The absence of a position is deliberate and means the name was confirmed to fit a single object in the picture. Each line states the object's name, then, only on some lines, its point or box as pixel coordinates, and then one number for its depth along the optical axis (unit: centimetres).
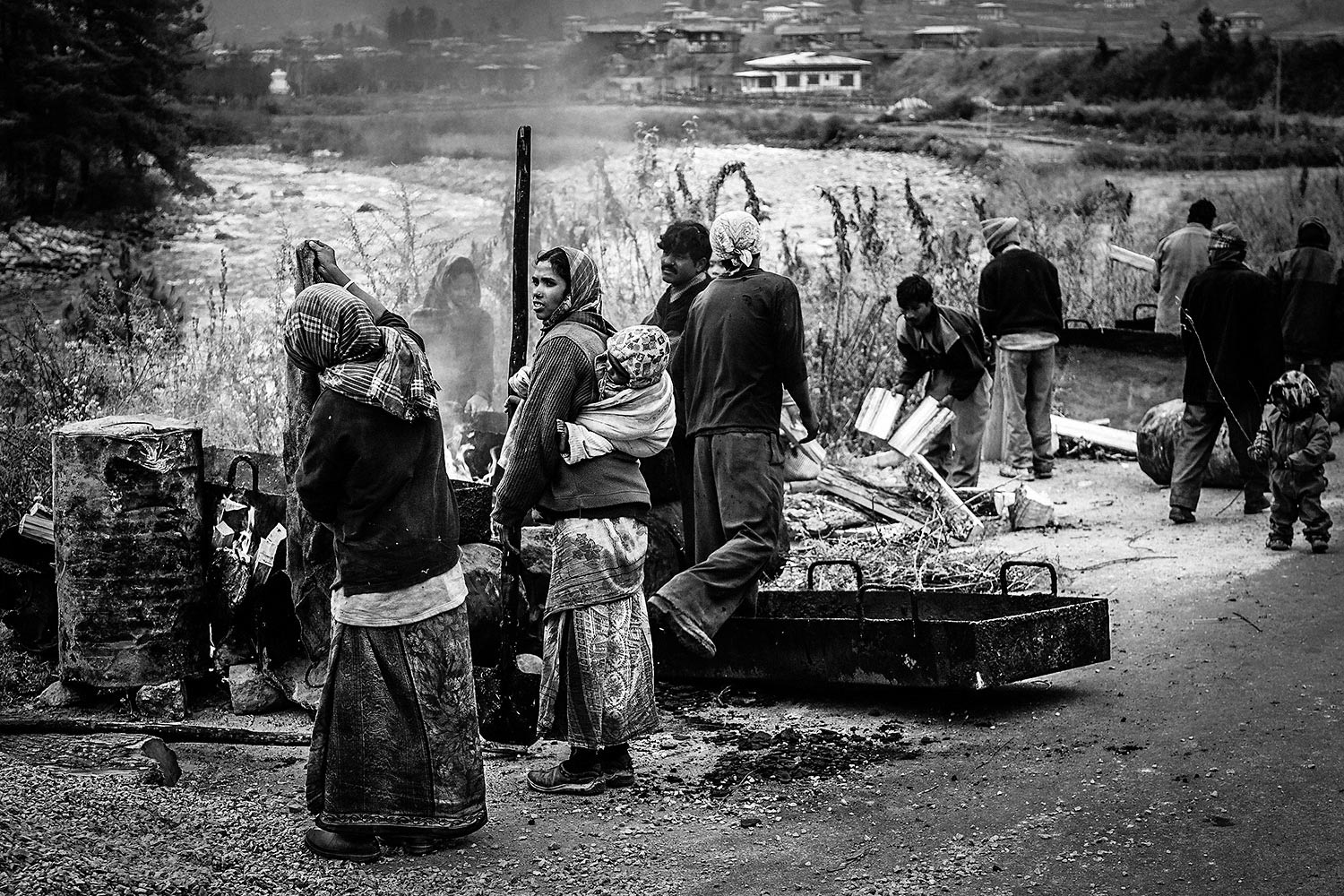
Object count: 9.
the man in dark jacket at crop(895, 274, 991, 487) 977
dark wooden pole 665
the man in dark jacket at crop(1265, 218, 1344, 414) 1118
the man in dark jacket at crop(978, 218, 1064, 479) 1127
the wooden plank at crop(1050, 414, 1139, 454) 1221
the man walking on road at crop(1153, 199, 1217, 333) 1247
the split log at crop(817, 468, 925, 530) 951
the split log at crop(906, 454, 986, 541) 933
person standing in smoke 1024
